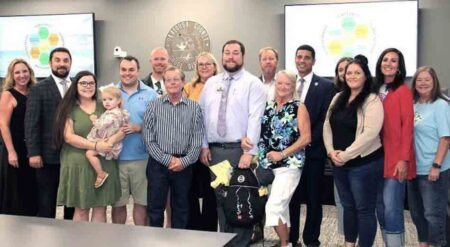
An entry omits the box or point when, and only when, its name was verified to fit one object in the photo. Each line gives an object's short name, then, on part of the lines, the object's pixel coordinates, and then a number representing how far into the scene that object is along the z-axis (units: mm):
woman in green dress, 3572
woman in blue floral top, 3670
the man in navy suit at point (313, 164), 4000
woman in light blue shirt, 3510
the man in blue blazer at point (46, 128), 3797
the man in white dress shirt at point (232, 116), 3715
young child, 3576
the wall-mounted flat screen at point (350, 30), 6246
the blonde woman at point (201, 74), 4297
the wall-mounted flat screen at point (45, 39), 7289
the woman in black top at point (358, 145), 3426
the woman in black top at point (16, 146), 4023
